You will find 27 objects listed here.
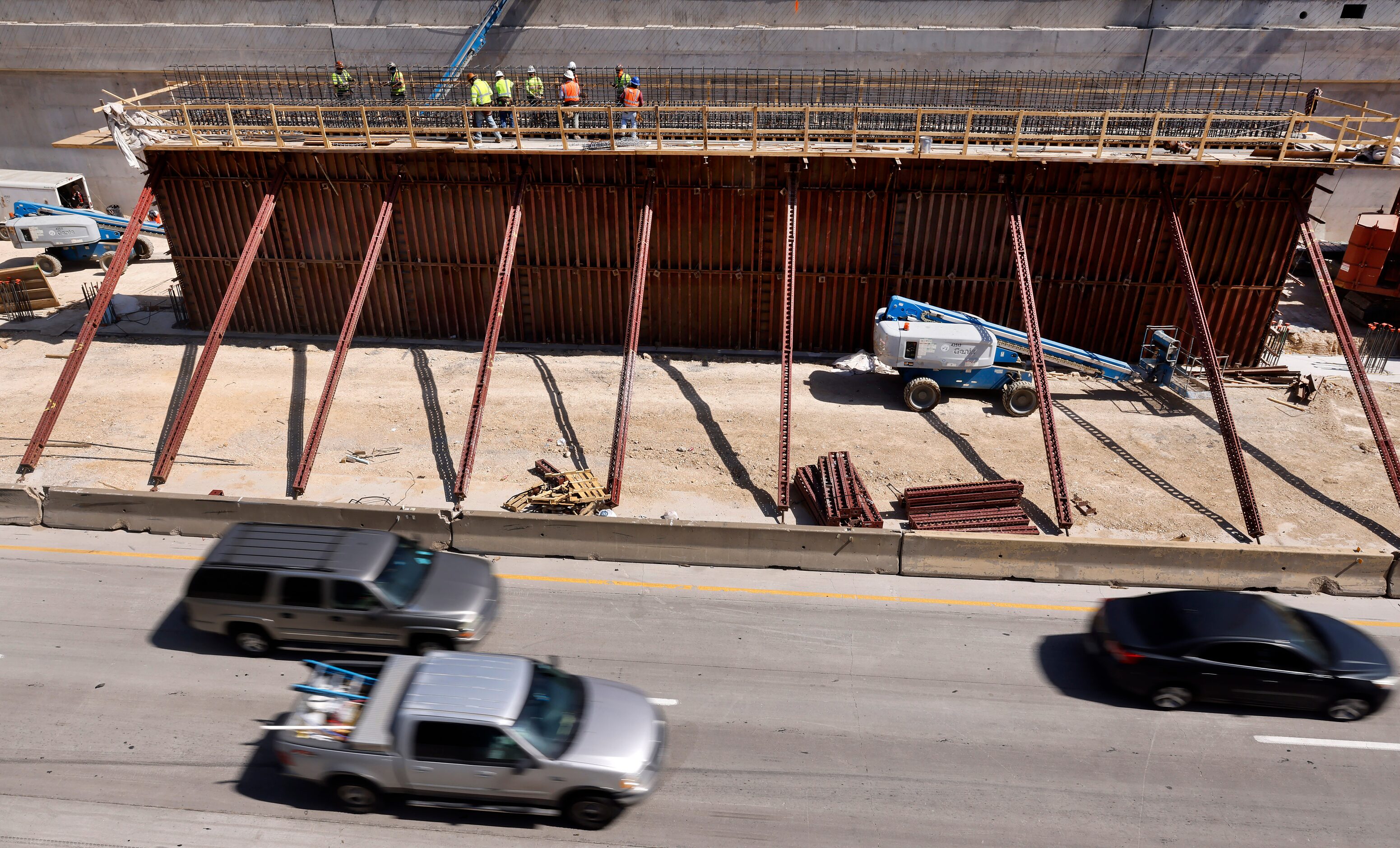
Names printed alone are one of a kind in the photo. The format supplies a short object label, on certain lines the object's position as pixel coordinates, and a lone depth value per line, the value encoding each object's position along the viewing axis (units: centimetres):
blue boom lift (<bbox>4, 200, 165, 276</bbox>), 2825
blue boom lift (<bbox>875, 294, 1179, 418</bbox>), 1919
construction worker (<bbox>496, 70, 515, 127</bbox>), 2170
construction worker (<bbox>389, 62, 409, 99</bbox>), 2269
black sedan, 1051
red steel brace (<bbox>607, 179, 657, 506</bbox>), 1577
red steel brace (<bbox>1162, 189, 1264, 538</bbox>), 1507
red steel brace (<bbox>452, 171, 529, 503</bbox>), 1588
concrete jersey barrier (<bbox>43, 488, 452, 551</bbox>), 1444
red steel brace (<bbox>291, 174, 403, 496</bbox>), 1591
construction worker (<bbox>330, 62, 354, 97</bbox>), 2458
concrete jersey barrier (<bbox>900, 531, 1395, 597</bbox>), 1341
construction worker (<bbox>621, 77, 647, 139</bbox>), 2103
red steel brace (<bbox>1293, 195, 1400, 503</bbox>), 1536
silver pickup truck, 895
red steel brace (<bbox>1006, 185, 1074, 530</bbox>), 1524
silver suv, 1130
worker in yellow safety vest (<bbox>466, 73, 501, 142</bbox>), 2086
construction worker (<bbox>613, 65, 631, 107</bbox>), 2217
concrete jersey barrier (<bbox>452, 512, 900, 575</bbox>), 1390
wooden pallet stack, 1543
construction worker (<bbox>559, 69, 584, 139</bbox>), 2059
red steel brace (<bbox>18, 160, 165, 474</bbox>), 1675
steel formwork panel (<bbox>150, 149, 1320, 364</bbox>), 2047
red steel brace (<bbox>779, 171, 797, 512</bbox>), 1572
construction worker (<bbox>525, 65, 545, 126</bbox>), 2248
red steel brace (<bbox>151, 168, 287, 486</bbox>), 1639
